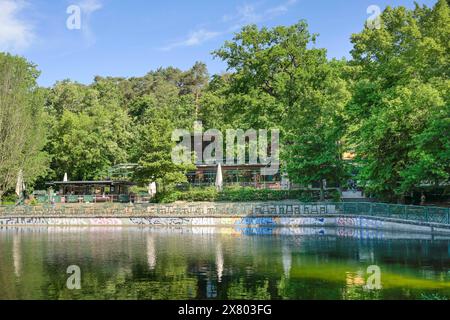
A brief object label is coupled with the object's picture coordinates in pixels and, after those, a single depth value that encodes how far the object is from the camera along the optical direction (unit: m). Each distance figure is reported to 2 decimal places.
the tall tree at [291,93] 46.06
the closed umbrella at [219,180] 53.88
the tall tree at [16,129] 56.59
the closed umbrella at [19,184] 58.22
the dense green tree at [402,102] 33.84
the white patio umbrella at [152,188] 56.42
